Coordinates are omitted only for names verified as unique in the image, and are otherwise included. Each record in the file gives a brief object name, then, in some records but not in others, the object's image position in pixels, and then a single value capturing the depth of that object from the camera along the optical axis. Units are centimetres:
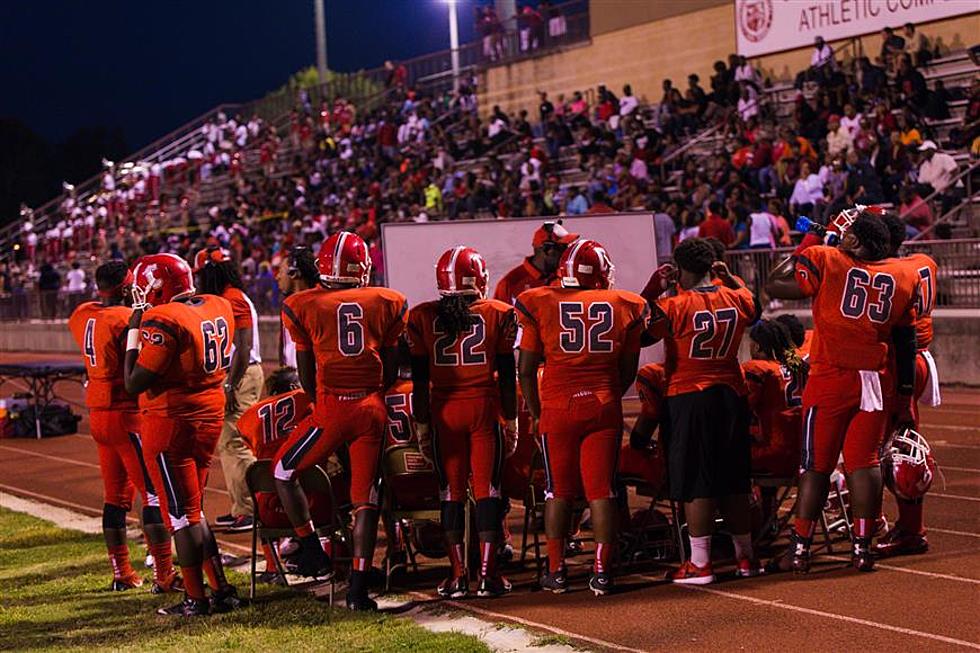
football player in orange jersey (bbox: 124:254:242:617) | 721
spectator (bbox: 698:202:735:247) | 1755
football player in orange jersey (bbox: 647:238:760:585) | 743
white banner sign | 2283
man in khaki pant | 912
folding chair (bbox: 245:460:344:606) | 761
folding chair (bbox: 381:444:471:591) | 772
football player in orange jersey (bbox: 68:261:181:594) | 795
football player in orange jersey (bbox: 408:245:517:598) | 745
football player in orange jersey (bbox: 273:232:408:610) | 727
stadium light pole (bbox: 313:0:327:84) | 4178
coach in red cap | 913
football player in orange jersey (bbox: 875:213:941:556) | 773
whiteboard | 1005
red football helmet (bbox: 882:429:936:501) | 783
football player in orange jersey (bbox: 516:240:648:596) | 726
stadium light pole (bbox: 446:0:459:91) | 4096
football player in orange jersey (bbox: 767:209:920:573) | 742
